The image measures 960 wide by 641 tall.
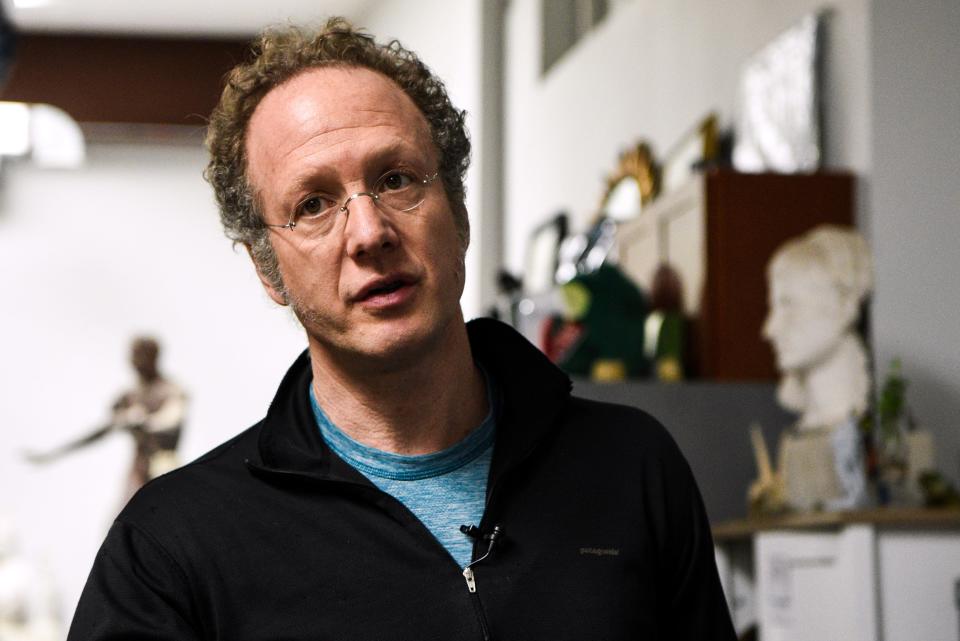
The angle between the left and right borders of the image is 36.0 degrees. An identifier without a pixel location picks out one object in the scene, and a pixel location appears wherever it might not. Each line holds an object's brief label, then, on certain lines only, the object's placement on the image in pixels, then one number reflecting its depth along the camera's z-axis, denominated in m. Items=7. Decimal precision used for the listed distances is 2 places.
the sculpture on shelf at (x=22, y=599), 9.82
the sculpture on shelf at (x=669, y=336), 4.41
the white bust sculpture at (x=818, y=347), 3.38
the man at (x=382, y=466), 1.58
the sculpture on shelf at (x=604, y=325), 4.56
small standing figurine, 9.44
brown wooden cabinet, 4.24
